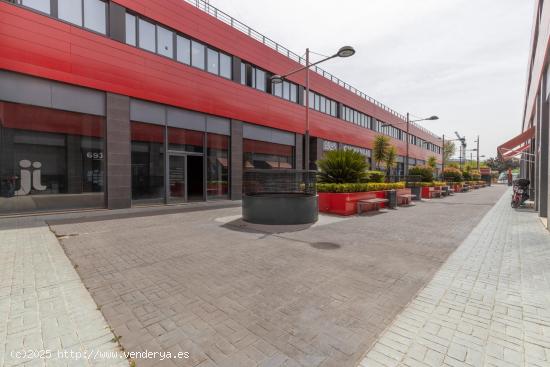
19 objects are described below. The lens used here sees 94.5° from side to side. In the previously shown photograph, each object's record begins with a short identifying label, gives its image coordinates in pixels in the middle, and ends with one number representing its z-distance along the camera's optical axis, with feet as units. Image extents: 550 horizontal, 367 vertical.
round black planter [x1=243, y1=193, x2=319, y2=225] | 30.12
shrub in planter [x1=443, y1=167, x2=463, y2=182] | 99.25
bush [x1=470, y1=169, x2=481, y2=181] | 131.83
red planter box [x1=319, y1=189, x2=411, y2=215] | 38.60
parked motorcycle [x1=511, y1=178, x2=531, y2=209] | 47.52
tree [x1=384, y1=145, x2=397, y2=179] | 83.61
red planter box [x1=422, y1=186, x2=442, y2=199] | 70.28
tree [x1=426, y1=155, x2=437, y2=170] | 108.06
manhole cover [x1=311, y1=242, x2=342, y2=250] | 20.71
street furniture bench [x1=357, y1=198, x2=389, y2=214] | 40.04
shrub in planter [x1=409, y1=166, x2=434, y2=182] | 72.95
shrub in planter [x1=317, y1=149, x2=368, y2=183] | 42.11
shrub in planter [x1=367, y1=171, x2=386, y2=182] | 48.51
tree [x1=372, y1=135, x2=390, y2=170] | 82.74
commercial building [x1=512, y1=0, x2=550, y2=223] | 32.54
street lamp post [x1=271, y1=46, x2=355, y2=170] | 31.34
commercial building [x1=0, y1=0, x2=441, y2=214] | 33.09
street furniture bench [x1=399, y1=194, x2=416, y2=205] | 52.26
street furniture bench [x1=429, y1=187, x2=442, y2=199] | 71.36
